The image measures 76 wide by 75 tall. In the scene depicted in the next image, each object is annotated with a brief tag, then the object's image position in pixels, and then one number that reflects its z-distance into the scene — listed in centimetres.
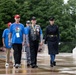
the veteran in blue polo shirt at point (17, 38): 1355
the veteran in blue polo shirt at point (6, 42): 1526
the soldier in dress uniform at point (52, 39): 1474
